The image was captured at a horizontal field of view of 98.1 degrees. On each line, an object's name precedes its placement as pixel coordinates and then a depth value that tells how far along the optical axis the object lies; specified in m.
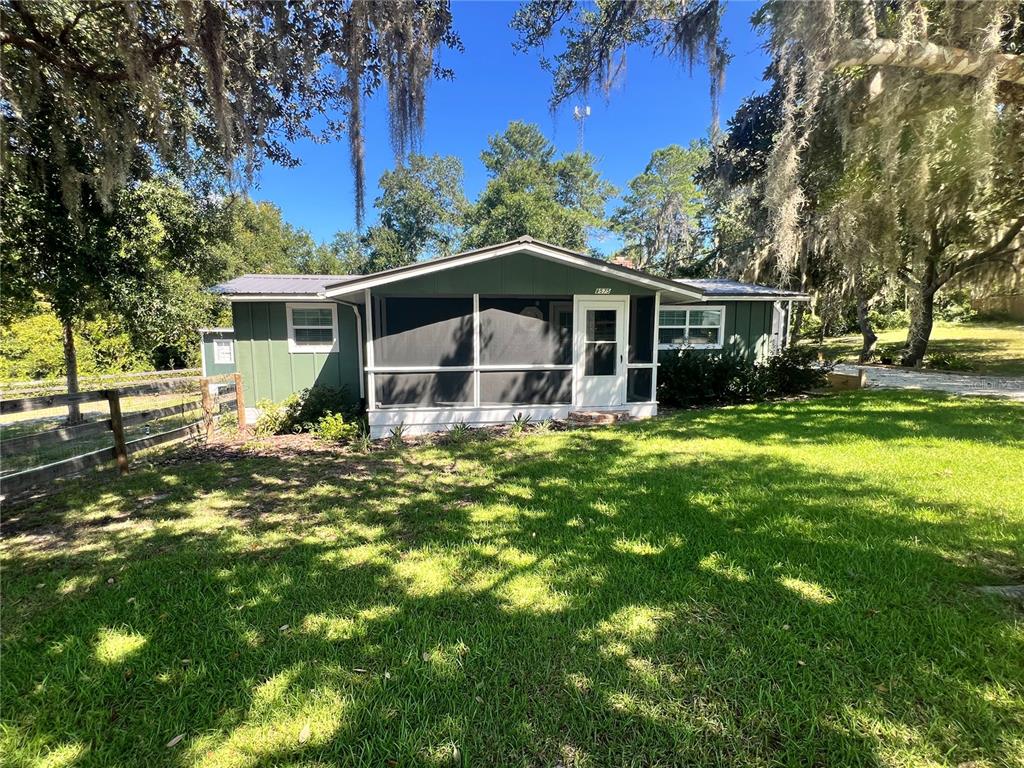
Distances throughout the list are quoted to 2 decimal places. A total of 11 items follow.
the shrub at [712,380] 9.95
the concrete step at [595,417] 8.41
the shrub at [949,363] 14.20
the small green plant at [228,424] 8.02
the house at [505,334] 7.88
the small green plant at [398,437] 7.32
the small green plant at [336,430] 7.67
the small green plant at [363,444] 6.92
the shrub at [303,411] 8.44
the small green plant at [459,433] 7.34
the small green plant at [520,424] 7.81
